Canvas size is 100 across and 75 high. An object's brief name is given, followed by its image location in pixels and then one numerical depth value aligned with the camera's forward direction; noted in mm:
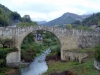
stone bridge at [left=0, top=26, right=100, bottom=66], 30922
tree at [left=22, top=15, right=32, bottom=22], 84438
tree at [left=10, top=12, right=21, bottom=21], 81688
